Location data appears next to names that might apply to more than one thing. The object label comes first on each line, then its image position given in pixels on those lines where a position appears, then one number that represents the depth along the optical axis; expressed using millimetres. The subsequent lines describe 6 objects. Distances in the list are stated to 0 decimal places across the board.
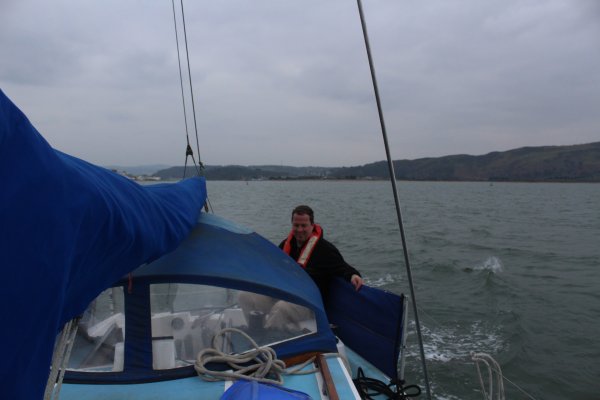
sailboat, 990
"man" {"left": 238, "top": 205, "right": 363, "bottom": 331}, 4139
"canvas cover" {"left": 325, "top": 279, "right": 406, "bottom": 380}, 3377
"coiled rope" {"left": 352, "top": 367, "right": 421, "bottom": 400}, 3057
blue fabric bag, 2000
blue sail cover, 923
